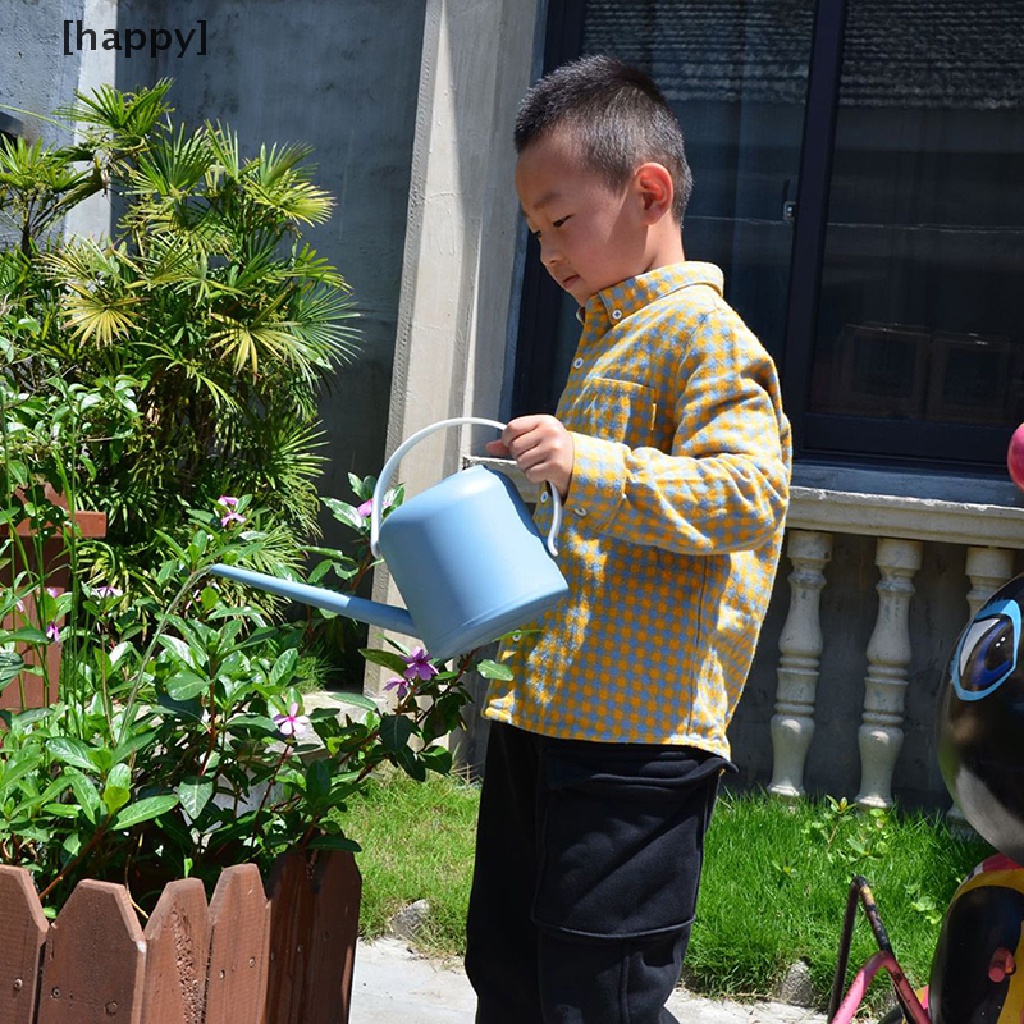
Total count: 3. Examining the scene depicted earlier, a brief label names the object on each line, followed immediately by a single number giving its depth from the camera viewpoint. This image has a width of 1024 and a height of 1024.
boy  2.57
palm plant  4.73
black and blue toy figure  2.58
